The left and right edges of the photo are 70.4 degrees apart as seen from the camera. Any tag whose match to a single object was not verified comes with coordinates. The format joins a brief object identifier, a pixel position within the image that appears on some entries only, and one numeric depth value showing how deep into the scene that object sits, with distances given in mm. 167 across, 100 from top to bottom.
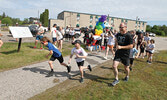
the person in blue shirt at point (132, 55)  5176
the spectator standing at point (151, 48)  6691
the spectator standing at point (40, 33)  8908
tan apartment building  50406
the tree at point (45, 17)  47219
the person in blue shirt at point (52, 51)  4385
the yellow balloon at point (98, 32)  10078
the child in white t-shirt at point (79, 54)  4050
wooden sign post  6797
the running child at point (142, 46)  8083
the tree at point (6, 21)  49725
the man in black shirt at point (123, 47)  3735
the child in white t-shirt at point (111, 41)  6974
